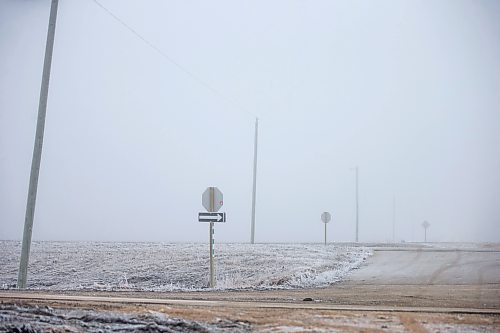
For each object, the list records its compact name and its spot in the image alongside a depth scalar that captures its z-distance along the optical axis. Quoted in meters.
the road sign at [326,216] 44.12
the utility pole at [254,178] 44.42
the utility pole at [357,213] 66.00
